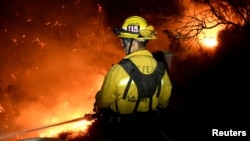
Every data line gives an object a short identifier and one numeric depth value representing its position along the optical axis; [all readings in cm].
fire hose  471
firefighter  398
